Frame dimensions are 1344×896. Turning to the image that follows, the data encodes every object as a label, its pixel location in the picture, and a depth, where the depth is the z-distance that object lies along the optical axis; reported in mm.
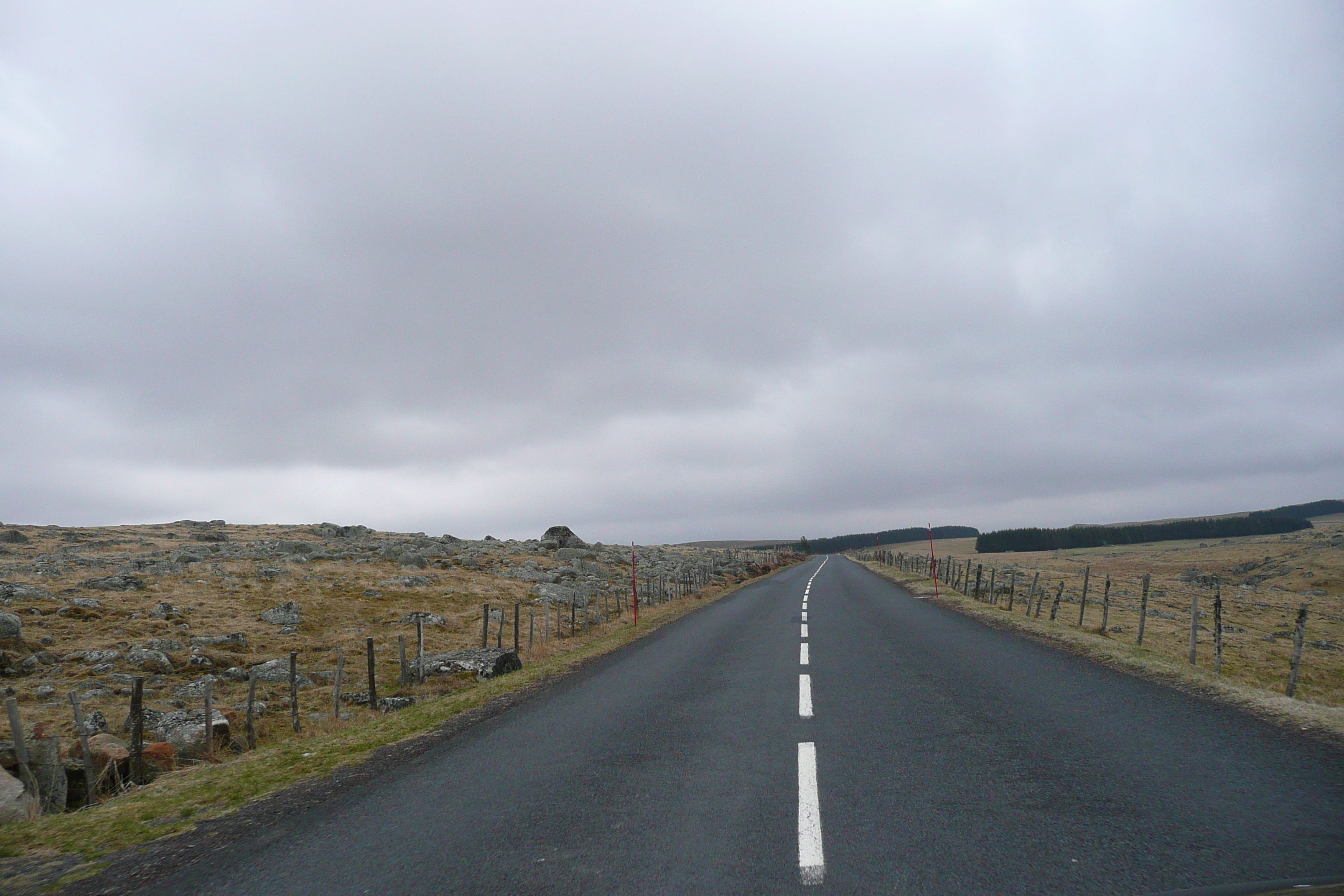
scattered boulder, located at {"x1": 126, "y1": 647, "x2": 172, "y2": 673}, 20469
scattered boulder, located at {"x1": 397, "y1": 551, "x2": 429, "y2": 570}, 49062
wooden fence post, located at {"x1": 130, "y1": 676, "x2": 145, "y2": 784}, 10258
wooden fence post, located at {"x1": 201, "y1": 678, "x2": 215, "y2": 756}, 11742
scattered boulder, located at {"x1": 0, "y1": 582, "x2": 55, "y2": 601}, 27281
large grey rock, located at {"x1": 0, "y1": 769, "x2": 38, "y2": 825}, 7562
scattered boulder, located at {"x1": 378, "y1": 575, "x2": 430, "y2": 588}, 40375
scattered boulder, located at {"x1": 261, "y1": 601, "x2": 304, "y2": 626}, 29031
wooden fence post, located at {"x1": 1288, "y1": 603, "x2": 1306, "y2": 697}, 12375
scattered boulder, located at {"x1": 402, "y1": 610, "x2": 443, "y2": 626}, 30281
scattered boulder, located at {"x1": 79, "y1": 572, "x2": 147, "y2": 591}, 31938
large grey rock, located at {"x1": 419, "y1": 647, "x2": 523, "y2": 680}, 17000
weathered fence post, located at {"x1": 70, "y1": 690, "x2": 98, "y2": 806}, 9547
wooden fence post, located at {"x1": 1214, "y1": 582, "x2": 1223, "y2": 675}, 13625
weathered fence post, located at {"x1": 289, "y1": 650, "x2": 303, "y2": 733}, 13383
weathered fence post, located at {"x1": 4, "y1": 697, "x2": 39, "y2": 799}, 8562
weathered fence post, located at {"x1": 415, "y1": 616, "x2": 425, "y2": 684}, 17438
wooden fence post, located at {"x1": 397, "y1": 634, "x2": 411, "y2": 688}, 17328
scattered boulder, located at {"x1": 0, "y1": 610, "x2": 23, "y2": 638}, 20641
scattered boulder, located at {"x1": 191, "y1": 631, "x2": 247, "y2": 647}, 23750
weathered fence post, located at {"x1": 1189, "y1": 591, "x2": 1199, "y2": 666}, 14109
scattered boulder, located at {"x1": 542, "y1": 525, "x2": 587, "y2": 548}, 78688
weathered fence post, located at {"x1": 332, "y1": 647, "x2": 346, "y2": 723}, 14086
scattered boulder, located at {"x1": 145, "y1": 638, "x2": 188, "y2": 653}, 22391
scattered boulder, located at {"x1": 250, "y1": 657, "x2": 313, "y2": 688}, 20406
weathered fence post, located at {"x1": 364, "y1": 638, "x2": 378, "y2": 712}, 14664
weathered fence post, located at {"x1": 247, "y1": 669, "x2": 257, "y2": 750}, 12703
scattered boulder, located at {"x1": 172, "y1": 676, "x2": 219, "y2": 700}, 18422
